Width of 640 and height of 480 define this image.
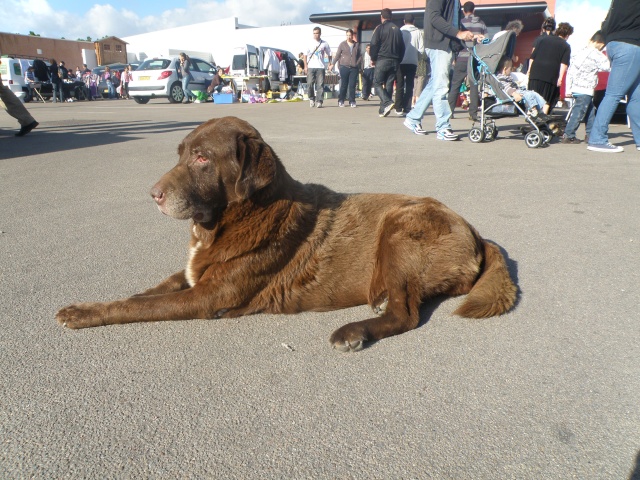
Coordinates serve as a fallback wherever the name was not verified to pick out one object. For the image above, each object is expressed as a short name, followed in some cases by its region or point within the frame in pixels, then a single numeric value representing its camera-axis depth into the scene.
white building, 40.59
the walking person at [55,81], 25.99
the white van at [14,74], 23.72
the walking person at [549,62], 10.34
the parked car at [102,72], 32.31
